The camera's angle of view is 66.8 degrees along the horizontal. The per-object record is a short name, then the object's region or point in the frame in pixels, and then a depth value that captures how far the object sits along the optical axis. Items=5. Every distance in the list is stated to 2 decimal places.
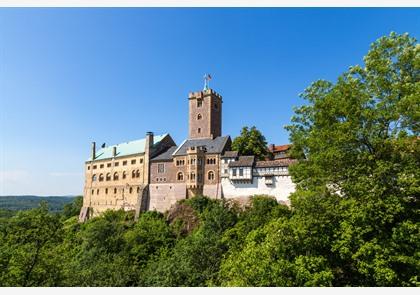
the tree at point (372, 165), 11.77
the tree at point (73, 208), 79.28
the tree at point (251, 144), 46.44
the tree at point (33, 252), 15.80
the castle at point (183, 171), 42.38
